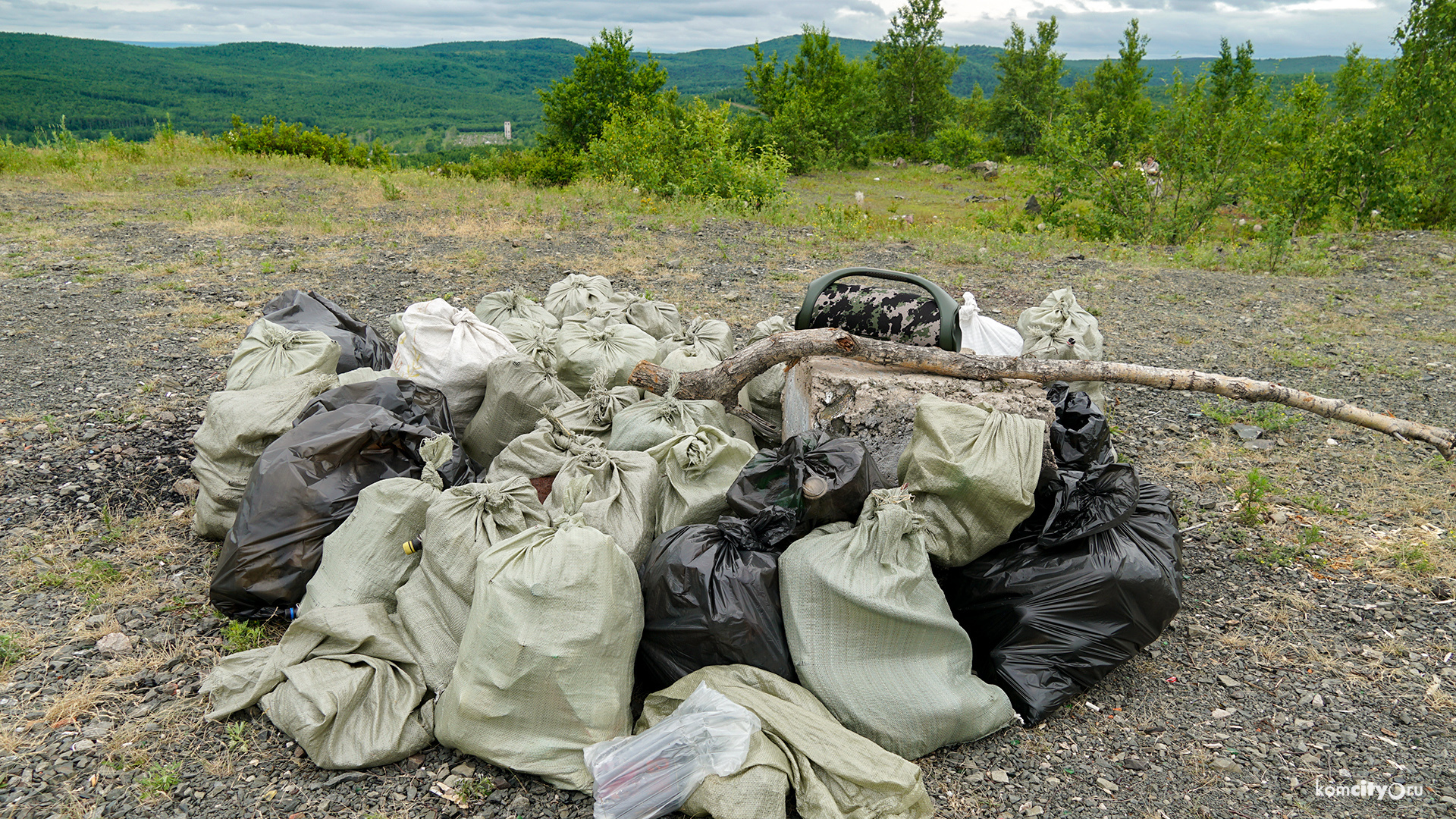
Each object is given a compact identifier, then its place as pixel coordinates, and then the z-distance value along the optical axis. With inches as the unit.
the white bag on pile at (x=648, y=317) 161.9
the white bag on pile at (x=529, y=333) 136.0
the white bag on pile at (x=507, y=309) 160.7
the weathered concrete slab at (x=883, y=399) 107.7
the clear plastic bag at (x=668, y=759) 69.3
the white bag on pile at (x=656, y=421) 111.3
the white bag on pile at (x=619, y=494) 92.6
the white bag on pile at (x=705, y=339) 146.3
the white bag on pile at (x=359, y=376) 119.1
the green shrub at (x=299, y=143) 553.3
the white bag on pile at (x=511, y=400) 123.2
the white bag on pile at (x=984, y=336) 138.2
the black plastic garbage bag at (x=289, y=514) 94.9
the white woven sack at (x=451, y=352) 131.1
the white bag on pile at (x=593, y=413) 117.8
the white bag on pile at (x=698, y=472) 97.3
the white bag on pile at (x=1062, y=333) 137.9
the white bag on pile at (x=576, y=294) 167.0
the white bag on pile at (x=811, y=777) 68.4
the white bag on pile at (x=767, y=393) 141.8
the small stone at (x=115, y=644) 90.5
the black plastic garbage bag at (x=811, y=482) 87.4
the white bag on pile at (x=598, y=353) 136.9
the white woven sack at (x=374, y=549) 90.0
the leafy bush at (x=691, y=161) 407.2
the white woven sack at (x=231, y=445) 110.0
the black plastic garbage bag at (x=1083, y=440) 99.6
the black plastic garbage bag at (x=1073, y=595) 87.0
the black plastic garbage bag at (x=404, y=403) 110.7
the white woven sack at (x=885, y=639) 78.4
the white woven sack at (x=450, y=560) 84.4
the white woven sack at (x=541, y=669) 74.4
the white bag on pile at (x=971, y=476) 86.7
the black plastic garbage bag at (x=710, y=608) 81.7
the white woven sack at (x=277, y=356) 126.3
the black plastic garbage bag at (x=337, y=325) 149.6
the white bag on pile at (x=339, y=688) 76.4
